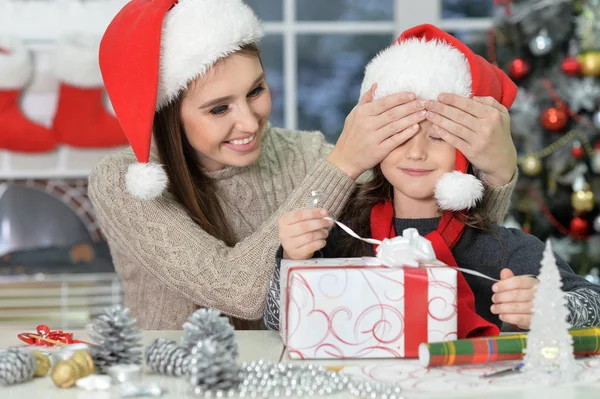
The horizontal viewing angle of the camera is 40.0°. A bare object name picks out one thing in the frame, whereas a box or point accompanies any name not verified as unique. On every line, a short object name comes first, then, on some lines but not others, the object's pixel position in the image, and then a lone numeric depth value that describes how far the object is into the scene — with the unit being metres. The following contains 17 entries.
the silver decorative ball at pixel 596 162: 3.09
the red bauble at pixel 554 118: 3.12
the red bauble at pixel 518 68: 3.17
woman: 1.50
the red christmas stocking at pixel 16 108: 3.35
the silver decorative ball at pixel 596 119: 3.11
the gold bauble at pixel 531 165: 3.18
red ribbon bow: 1.34
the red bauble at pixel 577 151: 3.14
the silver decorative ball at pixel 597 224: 3.13
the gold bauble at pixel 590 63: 3.08
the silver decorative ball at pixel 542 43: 3.14
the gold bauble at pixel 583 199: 3.13
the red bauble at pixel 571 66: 3.11
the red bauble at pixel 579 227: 3.17
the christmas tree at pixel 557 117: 3.13
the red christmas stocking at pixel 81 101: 3.37
